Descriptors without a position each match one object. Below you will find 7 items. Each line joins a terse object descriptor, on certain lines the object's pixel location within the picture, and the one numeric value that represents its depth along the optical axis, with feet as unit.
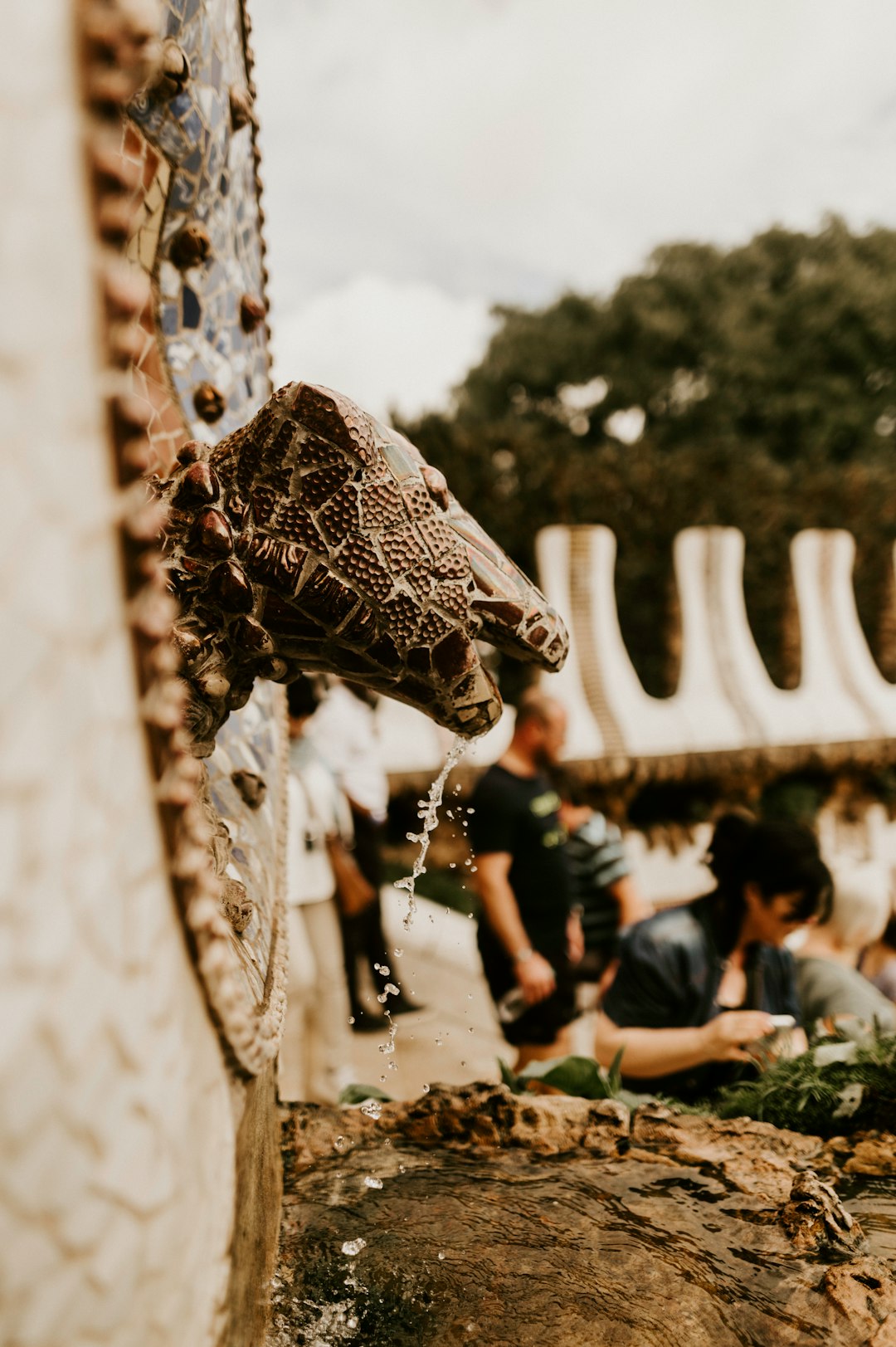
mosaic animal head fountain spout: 3.86
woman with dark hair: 8.40
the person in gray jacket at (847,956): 9.95
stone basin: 4.23
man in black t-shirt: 10.88
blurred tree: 69.67
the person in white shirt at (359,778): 14.80
